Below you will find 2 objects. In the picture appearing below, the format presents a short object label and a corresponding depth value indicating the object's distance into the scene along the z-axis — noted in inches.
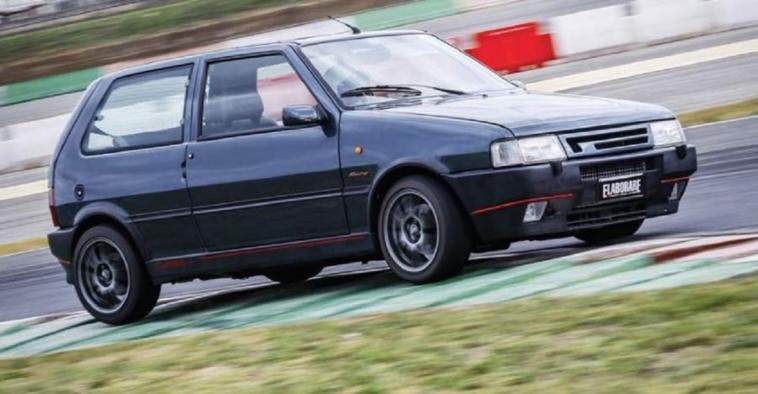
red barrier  1983.0
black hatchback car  683.4
